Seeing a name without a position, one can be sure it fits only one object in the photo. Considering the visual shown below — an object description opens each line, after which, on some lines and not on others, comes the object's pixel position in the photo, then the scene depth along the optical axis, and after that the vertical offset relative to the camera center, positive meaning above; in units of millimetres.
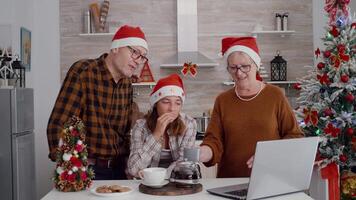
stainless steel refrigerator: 3572 -380
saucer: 1898 -370
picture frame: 4516 +487
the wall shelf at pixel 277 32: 5031 +666
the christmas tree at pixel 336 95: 2980 -15
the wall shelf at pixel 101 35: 5042 +664
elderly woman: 2295 -130
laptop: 1656 -285
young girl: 2342 -199
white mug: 1885 -334
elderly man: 2297 -47
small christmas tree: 1902 -276
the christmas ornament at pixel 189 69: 4973 +270
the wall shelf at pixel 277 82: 5039 +121
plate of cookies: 1795 -379
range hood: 5105 +689
